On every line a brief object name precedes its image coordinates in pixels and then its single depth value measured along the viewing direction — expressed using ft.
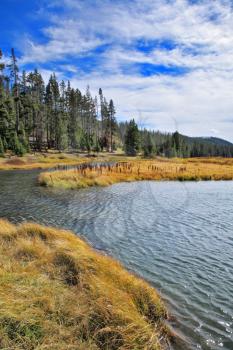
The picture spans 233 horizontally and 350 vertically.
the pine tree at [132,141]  305.12
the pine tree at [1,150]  166.21
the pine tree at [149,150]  309.01
